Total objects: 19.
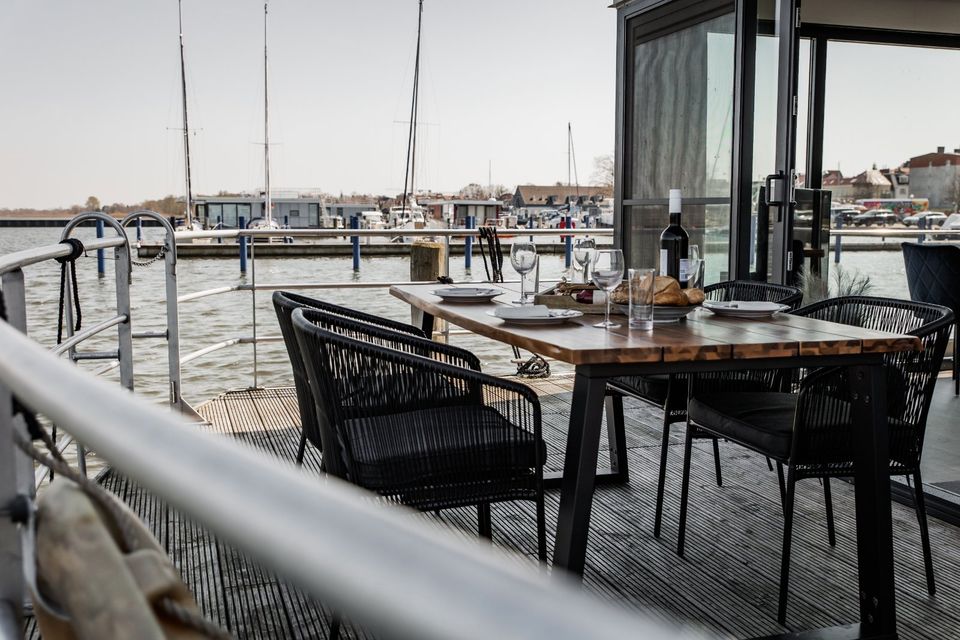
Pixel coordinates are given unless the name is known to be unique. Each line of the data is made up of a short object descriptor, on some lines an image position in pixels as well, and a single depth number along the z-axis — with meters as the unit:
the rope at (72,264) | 2.37
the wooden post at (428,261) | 7.15
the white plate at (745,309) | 2.51
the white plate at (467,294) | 2.93
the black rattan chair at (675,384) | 3.00
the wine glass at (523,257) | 2.83
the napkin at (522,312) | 2.37
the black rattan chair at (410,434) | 2.05
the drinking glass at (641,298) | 2.26
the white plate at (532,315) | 2.36
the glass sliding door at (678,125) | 4.37
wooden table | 1.98
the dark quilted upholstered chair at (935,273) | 4.40
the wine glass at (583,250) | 2.85
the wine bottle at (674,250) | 2.56
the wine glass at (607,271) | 2.32
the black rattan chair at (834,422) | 2.22
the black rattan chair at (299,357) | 2.32
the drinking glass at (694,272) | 2.57
